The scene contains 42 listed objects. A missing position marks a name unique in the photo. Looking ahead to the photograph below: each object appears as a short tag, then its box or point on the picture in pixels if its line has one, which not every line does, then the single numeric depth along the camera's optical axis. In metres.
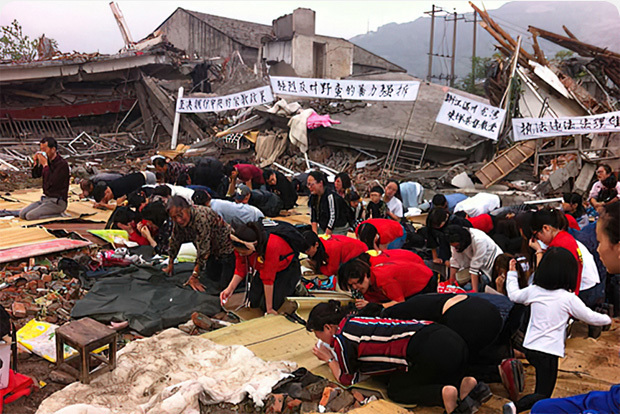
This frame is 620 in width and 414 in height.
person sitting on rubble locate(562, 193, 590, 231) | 5.93
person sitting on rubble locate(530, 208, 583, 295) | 3.53
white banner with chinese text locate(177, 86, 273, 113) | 11.92
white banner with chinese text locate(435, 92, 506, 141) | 10.38
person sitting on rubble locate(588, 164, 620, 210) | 6.74
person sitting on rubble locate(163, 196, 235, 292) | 4.66
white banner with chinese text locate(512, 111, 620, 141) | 8.57
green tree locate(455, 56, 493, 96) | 25.30
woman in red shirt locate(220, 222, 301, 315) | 4.04
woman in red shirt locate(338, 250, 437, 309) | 3.40
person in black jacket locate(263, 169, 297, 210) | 8.34
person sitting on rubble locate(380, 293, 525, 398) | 2.96
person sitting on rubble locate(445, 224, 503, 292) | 4.36
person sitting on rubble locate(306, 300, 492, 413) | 2.73
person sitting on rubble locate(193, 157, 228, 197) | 8.37
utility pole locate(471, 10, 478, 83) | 25.82
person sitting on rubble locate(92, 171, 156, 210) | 7.46
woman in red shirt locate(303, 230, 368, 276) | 4.26
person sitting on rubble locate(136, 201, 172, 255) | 5.67
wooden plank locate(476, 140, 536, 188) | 10.80
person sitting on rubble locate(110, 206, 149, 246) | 5.90
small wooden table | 3.05
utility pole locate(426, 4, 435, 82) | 22.99
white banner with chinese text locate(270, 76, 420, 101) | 11.02
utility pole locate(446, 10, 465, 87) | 26.97
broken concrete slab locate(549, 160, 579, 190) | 9.69
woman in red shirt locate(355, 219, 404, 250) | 5.07
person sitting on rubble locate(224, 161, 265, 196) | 8.11
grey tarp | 4.11
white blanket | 2.86
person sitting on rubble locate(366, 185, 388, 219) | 6.52
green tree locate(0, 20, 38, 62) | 18.52
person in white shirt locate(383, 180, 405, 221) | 6.66
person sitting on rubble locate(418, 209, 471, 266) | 4.75
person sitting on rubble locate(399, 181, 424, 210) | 8.65
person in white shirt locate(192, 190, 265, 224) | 6.11
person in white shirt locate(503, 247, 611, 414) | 2.84
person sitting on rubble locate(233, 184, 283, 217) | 8.00
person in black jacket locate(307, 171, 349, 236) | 6.03
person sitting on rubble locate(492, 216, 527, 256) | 4.93
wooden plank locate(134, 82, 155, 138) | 18.45
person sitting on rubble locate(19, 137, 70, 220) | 6.86
